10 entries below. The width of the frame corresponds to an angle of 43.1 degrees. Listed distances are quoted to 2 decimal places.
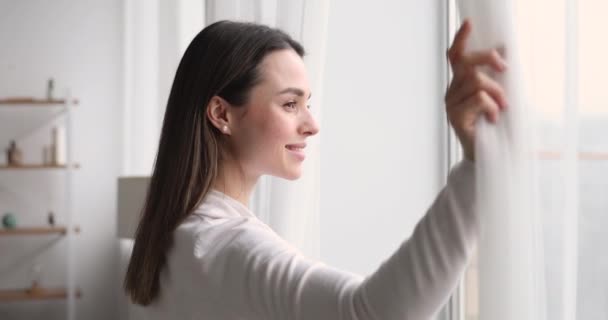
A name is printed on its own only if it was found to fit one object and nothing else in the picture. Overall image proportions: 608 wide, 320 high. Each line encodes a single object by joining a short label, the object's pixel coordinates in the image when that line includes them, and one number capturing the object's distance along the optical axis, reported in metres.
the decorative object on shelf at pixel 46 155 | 5.40
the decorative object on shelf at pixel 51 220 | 5.32
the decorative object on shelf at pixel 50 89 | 5.30
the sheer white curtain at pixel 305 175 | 1.99
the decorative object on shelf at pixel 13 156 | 5.28
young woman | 0.79
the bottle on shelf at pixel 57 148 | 5.32
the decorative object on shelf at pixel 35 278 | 5.30
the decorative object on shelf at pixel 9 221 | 5.23
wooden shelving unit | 5.22
